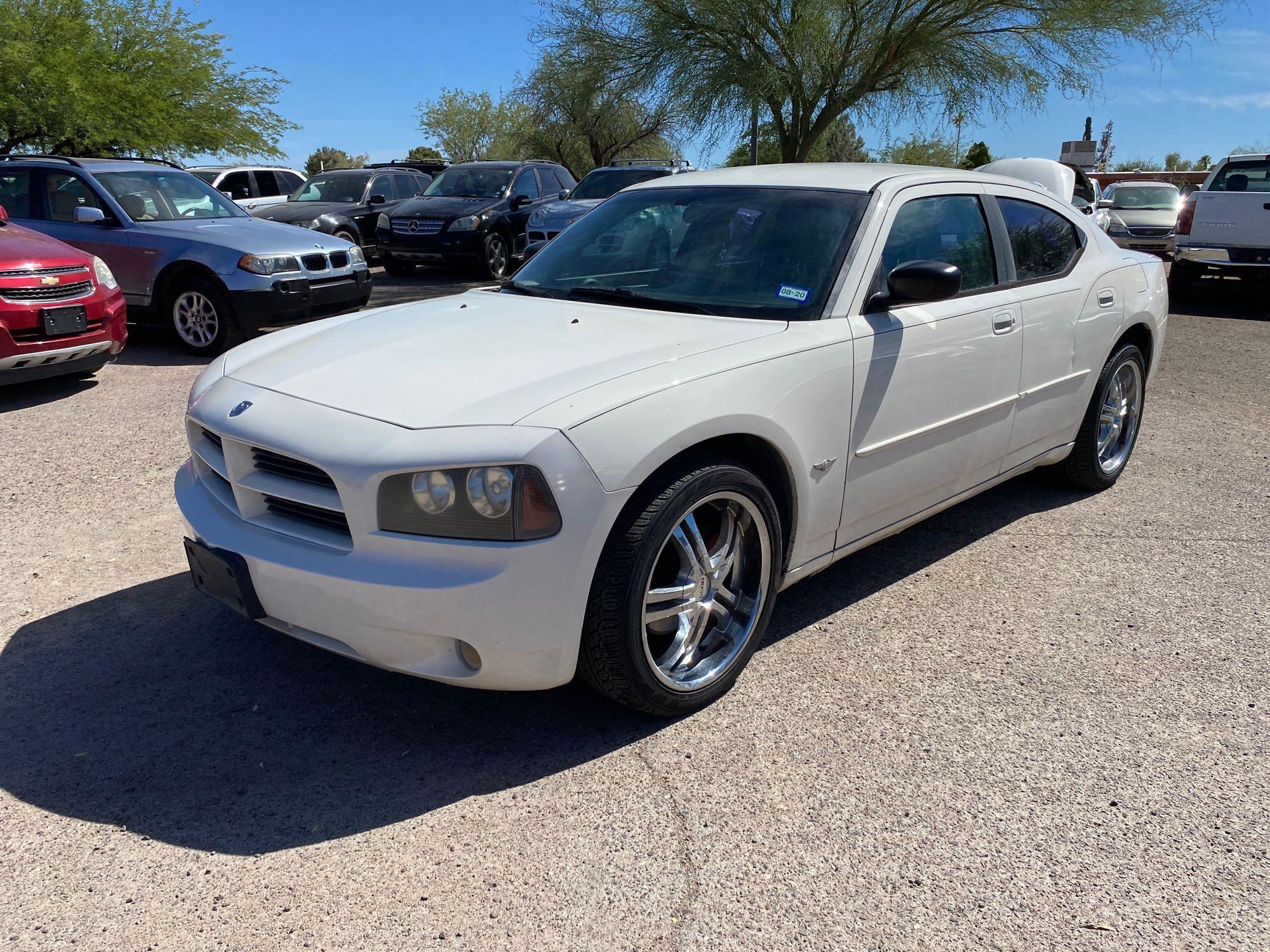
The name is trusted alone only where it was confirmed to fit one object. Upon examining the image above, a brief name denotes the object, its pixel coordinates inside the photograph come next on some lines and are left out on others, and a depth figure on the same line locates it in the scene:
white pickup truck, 12.59
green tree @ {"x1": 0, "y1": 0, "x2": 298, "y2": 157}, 21.80
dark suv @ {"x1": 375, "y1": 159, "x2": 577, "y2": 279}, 14.41
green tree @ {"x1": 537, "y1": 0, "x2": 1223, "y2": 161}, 15.68
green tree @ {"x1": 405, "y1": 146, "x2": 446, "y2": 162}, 65.94
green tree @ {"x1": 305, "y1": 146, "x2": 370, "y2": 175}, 76.19
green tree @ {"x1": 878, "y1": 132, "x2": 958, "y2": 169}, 38.81
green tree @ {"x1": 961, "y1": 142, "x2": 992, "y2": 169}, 48.81
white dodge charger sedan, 2.63
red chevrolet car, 6.79
